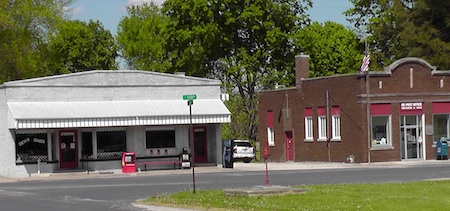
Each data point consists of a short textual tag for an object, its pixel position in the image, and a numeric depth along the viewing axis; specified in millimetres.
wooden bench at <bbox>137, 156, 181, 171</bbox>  47594
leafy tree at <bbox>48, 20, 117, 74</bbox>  89000
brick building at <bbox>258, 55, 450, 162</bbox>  52656
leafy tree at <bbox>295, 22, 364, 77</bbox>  83188
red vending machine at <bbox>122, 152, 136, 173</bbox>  46312
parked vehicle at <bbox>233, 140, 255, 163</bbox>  62938
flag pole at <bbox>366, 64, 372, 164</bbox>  52312
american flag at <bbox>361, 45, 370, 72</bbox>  50875
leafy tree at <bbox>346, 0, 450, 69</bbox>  68000
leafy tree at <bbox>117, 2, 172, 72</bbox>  91000
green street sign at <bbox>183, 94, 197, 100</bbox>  27688
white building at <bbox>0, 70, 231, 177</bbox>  44875
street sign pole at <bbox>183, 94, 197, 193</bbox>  27688
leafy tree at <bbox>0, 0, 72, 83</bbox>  64688
